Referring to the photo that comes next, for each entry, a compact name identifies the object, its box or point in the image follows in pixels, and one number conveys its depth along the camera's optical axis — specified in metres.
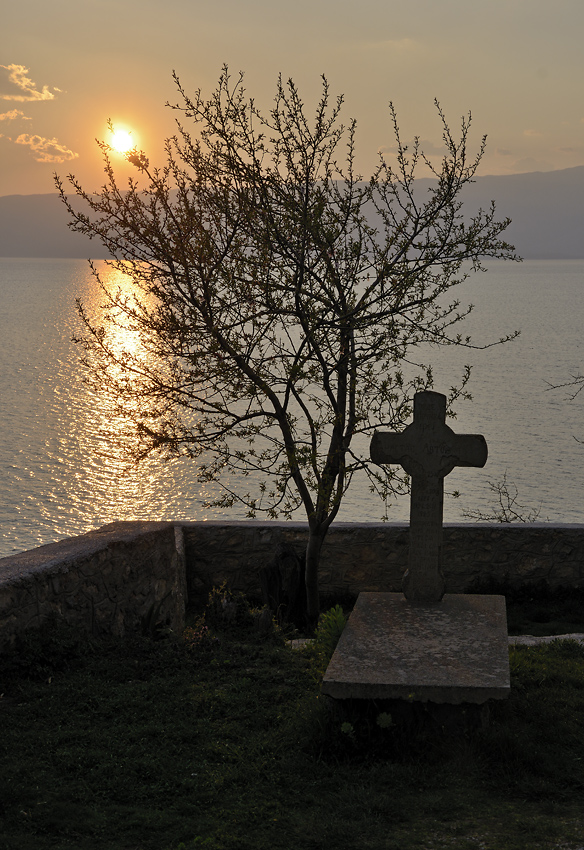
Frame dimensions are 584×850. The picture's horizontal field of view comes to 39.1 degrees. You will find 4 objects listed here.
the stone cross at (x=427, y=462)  6.49
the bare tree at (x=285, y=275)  8.26
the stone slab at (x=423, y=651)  4.86
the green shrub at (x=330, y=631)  5.88
